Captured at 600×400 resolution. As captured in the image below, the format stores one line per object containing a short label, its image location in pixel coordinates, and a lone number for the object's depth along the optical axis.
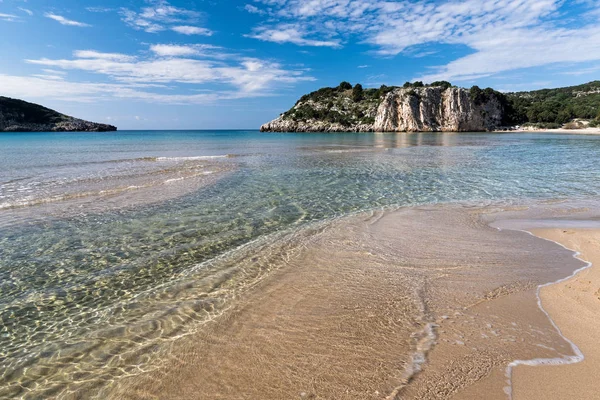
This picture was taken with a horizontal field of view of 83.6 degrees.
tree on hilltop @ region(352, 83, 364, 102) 151.75
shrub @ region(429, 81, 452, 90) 136.88
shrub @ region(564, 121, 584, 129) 100.88
